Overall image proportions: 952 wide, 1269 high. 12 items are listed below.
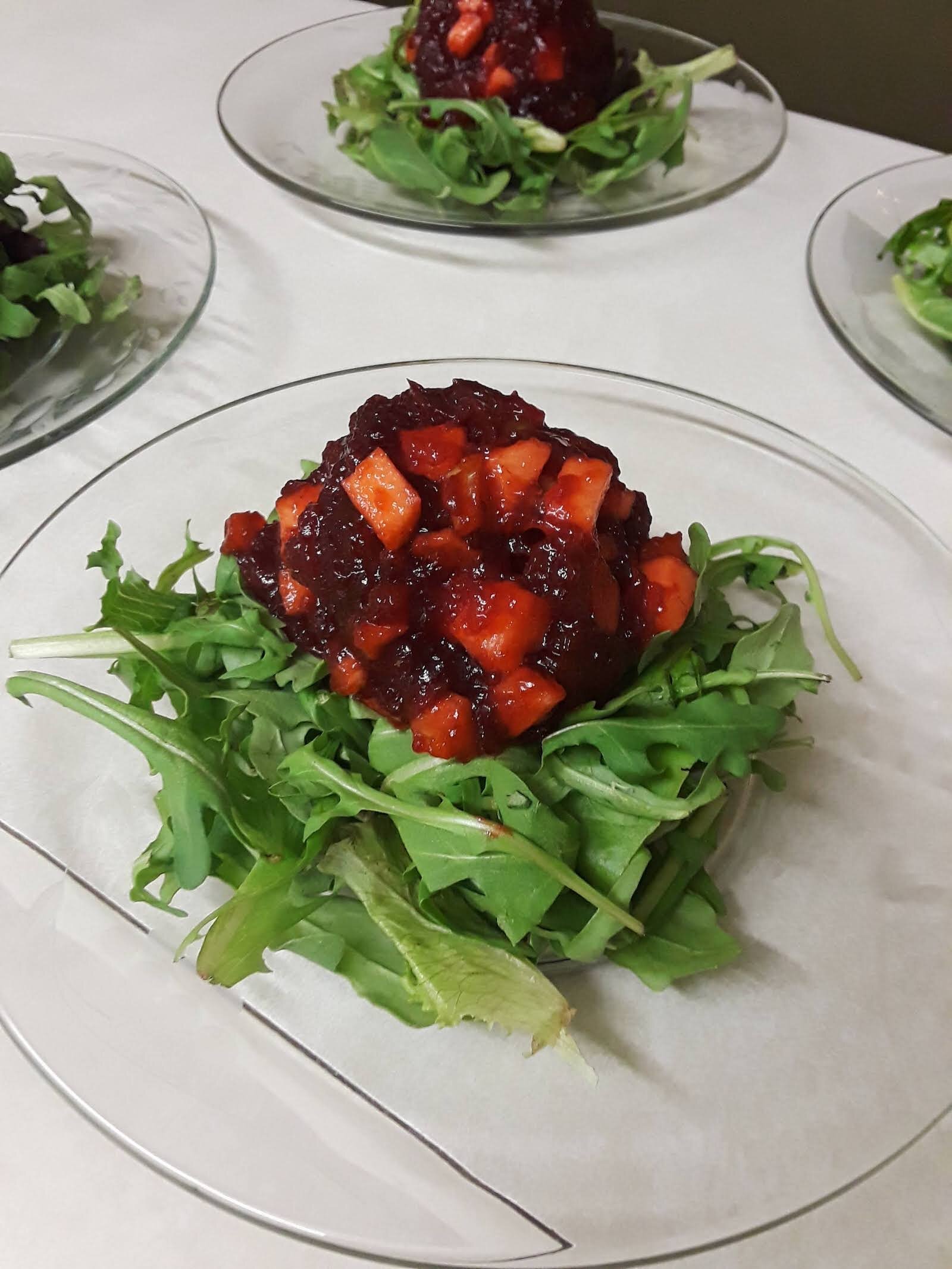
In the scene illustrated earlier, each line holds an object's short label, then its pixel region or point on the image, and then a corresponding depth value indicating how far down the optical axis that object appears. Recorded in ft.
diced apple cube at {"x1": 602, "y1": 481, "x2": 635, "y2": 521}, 0.63
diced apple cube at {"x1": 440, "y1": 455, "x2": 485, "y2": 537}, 0.60
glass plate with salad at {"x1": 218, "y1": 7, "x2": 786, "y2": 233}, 1.10
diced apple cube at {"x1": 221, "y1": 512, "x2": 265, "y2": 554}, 0.68
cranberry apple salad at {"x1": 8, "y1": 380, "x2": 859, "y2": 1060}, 0.56
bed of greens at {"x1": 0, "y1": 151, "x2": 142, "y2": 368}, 0.90
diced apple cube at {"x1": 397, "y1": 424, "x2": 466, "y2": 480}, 0.61
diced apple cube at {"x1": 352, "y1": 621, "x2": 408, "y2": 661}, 0.61
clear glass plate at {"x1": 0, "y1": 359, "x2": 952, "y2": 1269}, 0.46
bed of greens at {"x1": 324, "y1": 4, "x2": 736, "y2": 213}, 1.09
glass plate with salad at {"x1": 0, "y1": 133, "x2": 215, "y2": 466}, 0.90
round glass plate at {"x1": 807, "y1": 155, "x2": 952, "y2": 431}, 0.92
